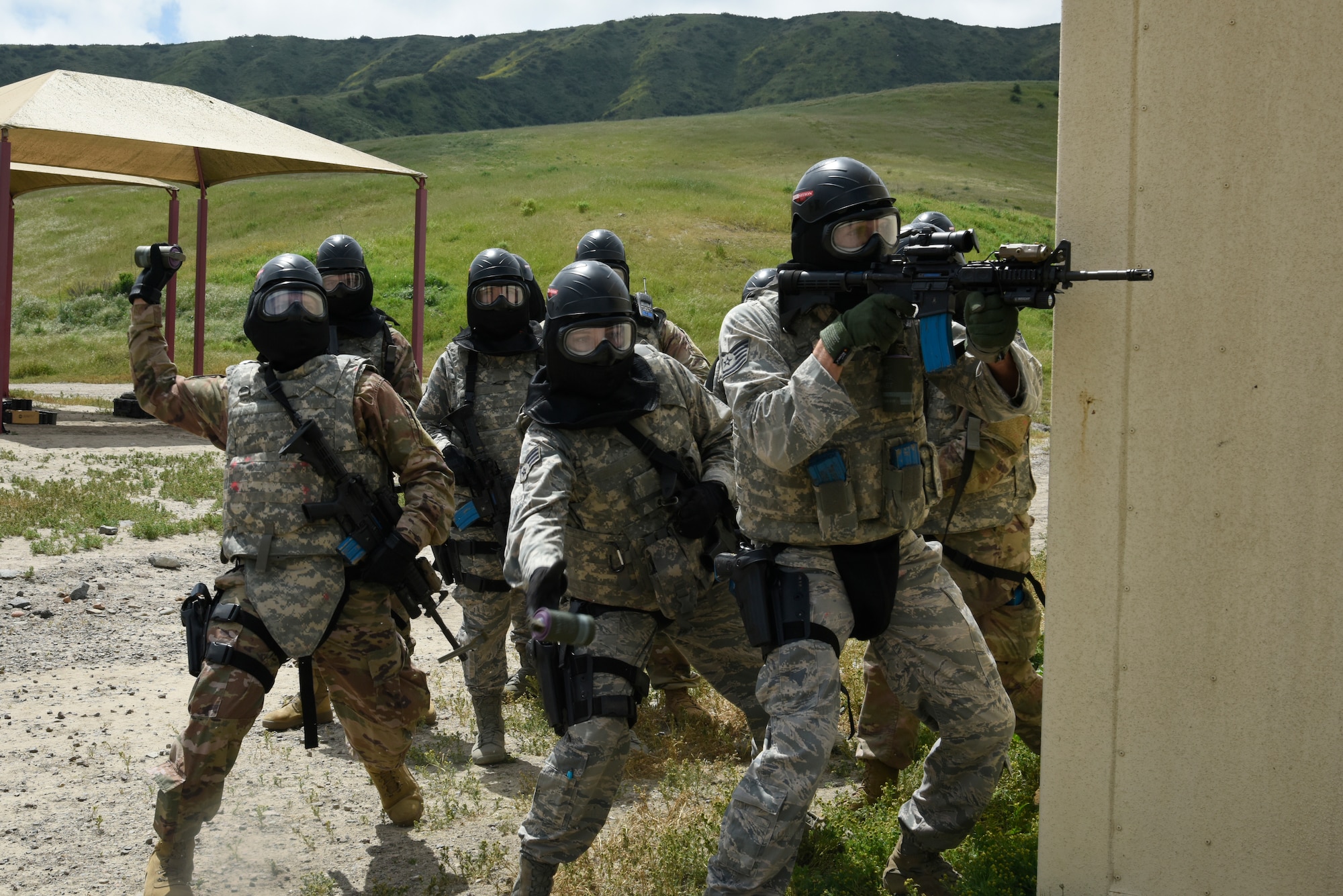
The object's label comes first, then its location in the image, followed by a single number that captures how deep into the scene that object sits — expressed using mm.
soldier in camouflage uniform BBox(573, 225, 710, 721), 6227
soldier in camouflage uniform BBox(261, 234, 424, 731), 6766
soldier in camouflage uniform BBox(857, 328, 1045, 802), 4852
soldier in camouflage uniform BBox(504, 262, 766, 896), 3902
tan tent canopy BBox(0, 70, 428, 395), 14789
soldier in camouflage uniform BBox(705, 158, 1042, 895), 3471
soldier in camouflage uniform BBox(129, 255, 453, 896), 4195
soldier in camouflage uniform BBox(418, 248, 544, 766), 5980
